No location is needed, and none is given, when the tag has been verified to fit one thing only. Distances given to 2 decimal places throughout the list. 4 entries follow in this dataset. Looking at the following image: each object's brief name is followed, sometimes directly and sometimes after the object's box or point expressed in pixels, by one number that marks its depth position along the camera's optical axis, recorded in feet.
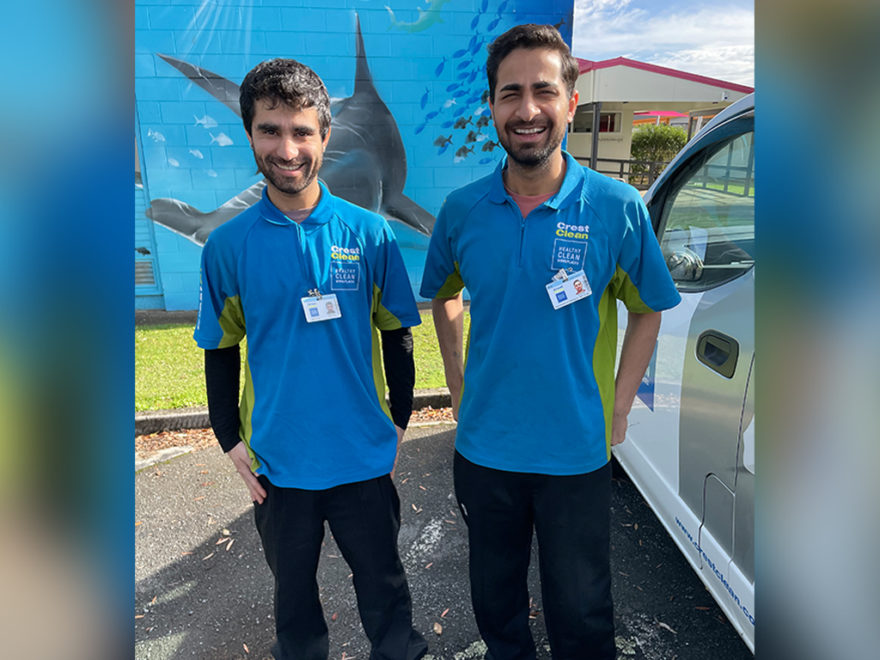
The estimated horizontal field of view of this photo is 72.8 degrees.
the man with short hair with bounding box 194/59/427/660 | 6.13
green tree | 72.69
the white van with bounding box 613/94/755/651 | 6.17
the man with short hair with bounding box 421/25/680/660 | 6.01
